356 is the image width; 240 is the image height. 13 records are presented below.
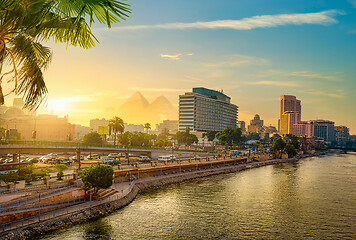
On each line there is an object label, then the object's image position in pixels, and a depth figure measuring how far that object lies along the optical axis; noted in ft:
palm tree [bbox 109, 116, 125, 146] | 488.85
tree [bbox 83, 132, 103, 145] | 522.88
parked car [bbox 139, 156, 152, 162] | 381.87
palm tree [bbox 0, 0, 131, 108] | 27.25
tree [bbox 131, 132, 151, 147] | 529.77
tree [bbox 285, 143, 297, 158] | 593.83
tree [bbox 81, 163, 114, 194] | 148.77
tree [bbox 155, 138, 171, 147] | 589.77
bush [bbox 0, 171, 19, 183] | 168.45
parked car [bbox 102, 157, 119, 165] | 318.45
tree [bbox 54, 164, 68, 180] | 191.34
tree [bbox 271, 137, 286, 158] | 561.02
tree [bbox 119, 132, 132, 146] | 508.53
